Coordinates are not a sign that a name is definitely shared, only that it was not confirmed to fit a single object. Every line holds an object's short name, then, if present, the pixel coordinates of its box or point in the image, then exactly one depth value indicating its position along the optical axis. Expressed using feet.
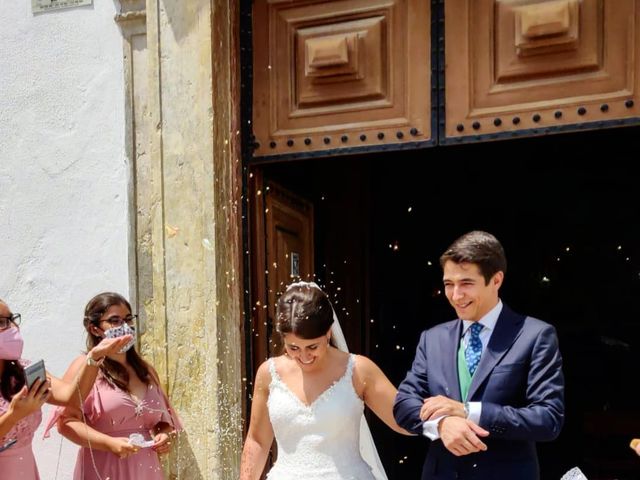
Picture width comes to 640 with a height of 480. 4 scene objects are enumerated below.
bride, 9.98
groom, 8.05
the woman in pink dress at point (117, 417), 11.88
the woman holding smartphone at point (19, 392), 10.91
